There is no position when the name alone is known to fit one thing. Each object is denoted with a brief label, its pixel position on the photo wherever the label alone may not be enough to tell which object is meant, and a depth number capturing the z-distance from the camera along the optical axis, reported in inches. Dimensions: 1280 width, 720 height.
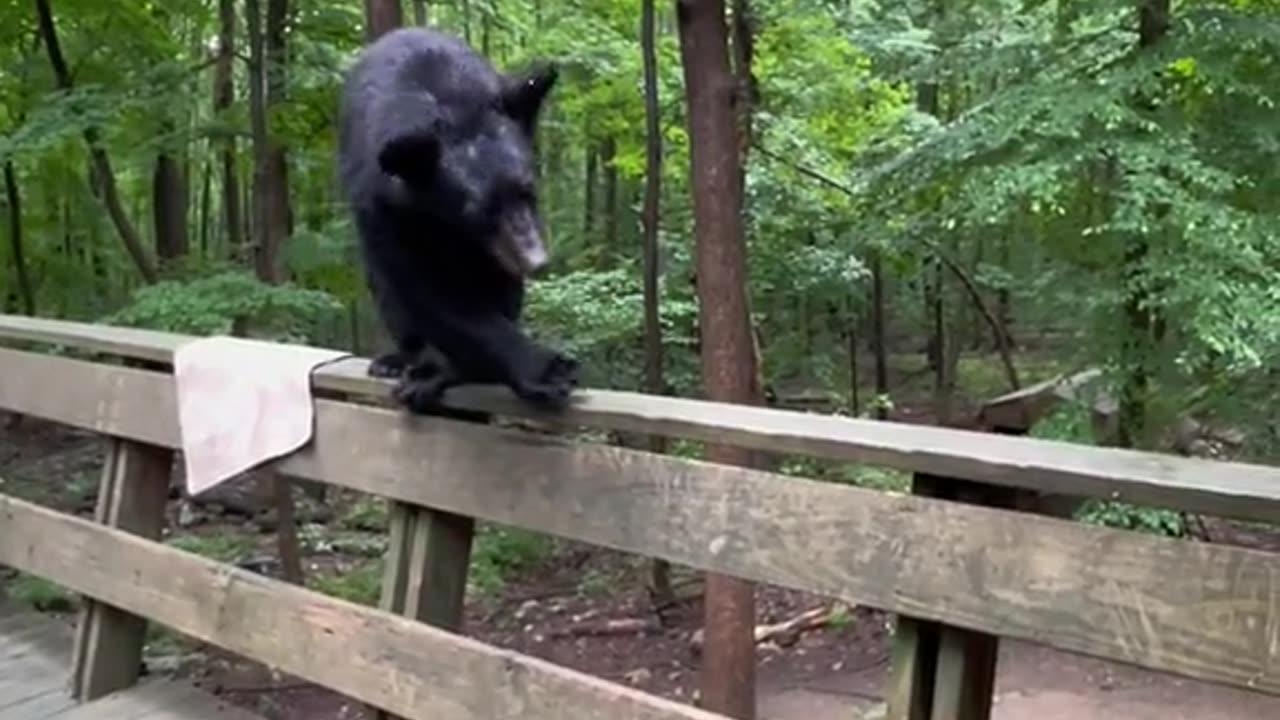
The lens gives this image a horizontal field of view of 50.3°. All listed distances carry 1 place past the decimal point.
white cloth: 95.7
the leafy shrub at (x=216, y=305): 212.1
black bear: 78.2
